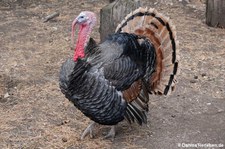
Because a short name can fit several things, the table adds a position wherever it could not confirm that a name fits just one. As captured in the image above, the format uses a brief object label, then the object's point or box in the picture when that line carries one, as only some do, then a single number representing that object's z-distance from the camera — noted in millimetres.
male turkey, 5566
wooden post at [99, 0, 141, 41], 7541
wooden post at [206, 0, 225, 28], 9975
